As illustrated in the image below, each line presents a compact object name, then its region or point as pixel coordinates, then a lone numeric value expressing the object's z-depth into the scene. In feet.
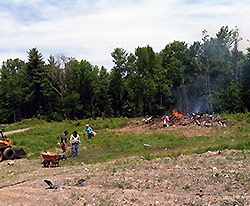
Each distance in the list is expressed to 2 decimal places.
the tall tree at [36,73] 209.97
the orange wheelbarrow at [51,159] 54.54
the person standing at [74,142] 61.67
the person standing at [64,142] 64.59
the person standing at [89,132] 92.60
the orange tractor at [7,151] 67.00
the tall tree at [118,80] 209.97
